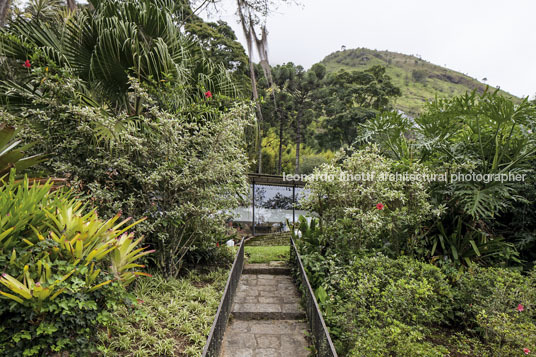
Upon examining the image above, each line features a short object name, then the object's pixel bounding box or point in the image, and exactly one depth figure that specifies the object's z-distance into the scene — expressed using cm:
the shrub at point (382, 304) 232
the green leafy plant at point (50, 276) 174
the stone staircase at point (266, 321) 283
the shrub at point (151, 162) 359
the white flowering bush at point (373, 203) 411
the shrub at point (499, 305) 248
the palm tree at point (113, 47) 413
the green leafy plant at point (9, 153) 292
